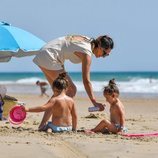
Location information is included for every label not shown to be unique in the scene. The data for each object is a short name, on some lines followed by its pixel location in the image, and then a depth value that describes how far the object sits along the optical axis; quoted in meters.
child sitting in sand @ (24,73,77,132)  13.62
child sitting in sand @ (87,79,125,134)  13.95
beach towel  13.31
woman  13.74
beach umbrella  18.70
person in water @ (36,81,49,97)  44.75
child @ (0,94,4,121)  18.01
